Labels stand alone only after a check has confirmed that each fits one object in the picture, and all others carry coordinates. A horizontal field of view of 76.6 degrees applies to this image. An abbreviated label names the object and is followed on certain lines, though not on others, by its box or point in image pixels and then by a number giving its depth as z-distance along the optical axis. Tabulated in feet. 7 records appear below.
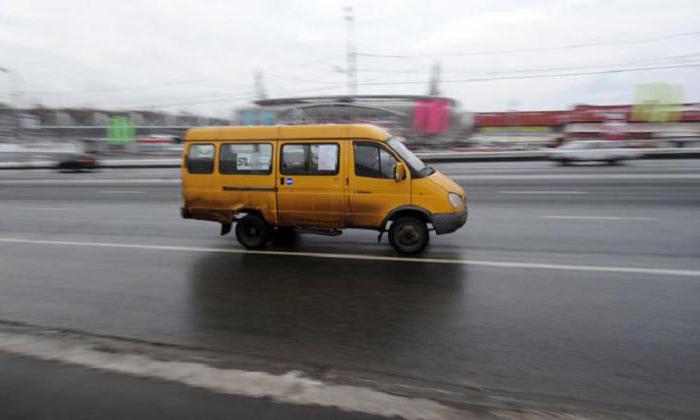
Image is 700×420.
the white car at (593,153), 73.36
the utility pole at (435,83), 170.30
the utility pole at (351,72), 111.45
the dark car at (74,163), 98.12
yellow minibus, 22.56
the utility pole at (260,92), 180.90
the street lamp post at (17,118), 128.67
